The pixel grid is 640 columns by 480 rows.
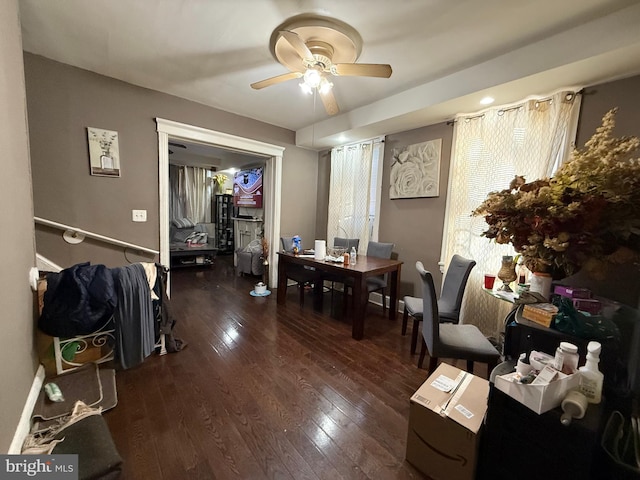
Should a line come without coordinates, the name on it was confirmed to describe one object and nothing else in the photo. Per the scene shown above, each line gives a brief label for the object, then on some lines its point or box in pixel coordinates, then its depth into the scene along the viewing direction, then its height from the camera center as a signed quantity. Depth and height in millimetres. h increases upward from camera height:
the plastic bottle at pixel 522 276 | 2108 -433
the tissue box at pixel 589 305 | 1129 -349
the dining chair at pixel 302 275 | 3375 -825
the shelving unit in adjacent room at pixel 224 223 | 6863 -376
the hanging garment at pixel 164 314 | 2152 -932
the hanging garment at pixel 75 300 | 1700 -658
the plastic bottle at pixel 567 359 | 916 -477
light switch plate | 2900 -119
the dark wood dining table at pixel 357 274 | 2545 -650
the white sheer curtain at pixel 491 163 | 2188 +567
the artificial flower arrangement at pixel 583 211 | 1038 +60
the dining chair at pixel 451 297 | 2230 -704
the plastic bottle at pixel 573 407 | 846 -600
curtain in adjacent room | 6414 +372
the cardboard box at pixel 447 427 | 1111 -931
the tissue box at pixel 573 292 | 1222 -319
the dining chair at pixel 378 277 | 3012 -739
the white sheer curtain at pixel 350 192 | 3773 +343
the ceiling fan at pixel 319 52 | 1771 +1239
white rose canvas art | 3057 +593
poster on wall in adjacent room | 5434 +480
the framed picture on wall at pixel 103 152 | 2604 +523
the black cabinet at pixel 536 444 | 857 -788
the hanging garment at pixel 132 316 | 1809 -801
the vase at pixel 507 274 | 1956 -396
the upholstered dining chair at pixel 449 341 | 1664 -817
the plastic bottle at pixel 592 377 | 885 -521
